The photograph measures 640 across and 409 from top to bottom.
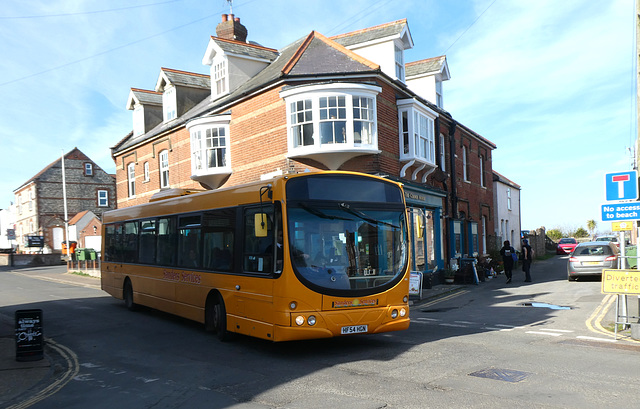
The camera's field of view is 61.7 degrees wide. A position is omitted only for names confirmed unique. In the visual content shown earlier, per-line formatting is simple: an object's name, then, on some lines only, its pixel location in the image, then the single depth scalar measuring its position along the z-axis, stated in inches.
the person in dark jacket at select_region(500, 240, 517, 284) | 842.8
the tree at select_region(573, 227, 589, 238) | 2628.0
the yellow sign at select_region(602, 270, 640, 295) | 368.8
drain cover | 262.4
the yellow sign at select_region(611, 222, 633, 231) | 393.5
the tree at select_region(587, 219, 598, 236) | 2896.2
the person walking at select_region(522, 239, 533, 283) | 847.7
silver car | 786.8
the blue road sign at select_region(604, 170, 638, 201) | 397.1
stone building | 2301.9
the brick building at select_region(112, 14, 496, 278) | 705.0
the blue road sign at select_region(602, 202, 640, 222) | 389.1
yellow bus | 324.5
